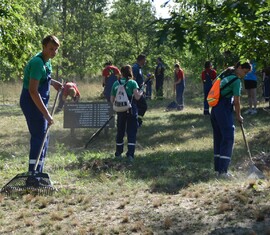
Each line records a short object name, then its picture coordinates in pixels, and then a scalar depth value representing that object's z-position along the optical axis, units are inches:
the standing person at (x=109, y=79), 730.3
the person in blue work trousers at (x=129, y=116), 430.0
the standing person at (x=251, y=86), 677.3
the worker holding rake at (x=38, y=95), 295.9
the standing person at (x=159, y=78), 997.1
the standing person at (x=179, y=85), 834.2
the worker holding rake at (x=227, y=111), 341.1
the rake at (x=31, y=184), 300.0
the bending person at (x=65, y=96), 456.0
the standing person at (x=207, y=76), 714.8
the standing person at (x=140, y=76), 577.3
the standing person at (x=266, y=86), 749.1
